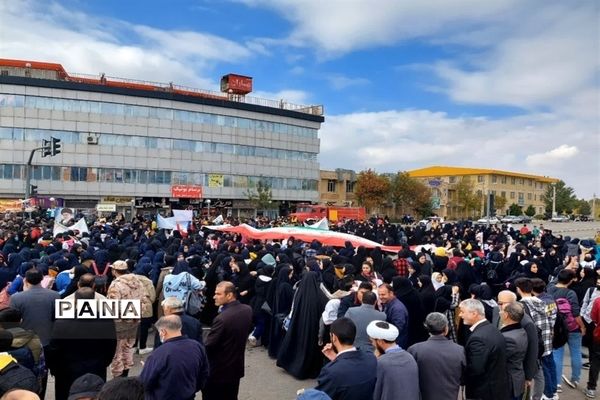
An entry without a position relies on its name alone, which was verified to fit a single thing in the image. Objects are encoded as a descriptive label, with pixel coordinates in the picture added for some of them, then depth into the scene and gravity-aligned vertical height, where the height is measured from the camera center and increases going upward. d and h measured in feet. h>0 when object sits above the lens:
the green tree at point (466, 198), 254.90 +4.80
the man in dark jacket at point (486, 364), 14.60 -4.96
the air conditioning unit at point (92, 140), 76.87 +8.82
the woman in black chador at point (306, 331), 23.00 -6.58
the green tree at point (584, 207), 381.01 +2.87
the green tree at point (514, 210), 297.74 -1.33
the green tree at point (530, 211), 317.79 -1.77
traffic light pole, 68.13 +1.40
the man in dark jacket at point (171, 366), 12.78 -4.76
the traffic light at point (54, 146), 64.90 +6.33
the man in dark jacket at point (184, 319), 15.53 -4.48
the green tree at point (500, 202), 295.34 +3.51
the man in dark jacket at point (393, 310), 19.45 -4.47
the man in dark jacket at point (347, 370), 11.88 -4.39
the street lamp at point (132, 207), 148.72 -4.25
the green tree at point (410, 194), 218.18 +4.77
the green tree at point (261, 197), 177.88 +0.77
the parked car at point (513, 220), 214.01 -5.69
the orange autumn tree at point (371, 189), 208.95 +6.30
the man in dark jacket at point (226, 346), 16.44 -5.28
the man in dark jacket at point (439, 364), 13.52 -4.66
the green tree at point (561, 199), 352.28 +8.45
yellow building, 268.41 +14.80
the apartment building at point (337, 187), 216.74 +6.77
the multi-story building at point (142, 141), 147.54 +19.31
